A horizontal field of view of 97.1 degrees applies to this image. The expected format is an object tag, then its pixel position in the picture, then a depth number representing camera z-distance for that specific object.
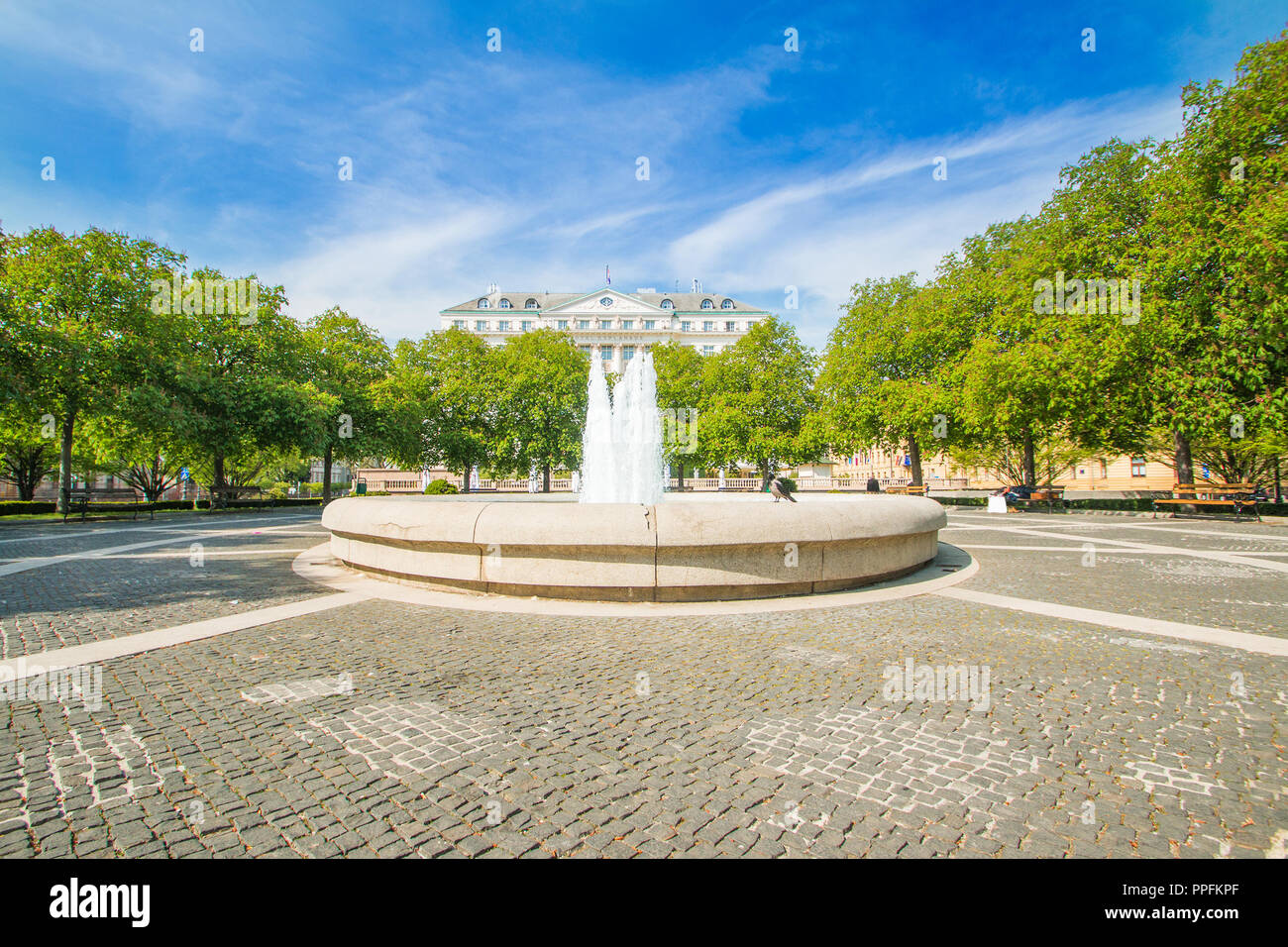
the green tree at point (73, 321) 19.86
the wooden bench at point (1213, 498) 19.31
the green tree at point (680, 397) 39.22
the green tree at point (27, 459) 28.25
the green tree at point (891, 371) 29.02
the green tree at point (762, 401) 36.47
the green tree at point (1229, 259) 16.59
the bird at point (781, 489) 11.94
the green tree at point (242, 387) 24.28
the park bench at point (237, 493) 27.81
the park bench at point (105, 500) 20.00
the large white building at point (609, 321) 90.38
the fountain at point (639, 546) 6.68
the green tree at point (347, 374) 30.58
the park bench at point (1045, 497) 25.14
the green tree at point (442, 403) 33.88
